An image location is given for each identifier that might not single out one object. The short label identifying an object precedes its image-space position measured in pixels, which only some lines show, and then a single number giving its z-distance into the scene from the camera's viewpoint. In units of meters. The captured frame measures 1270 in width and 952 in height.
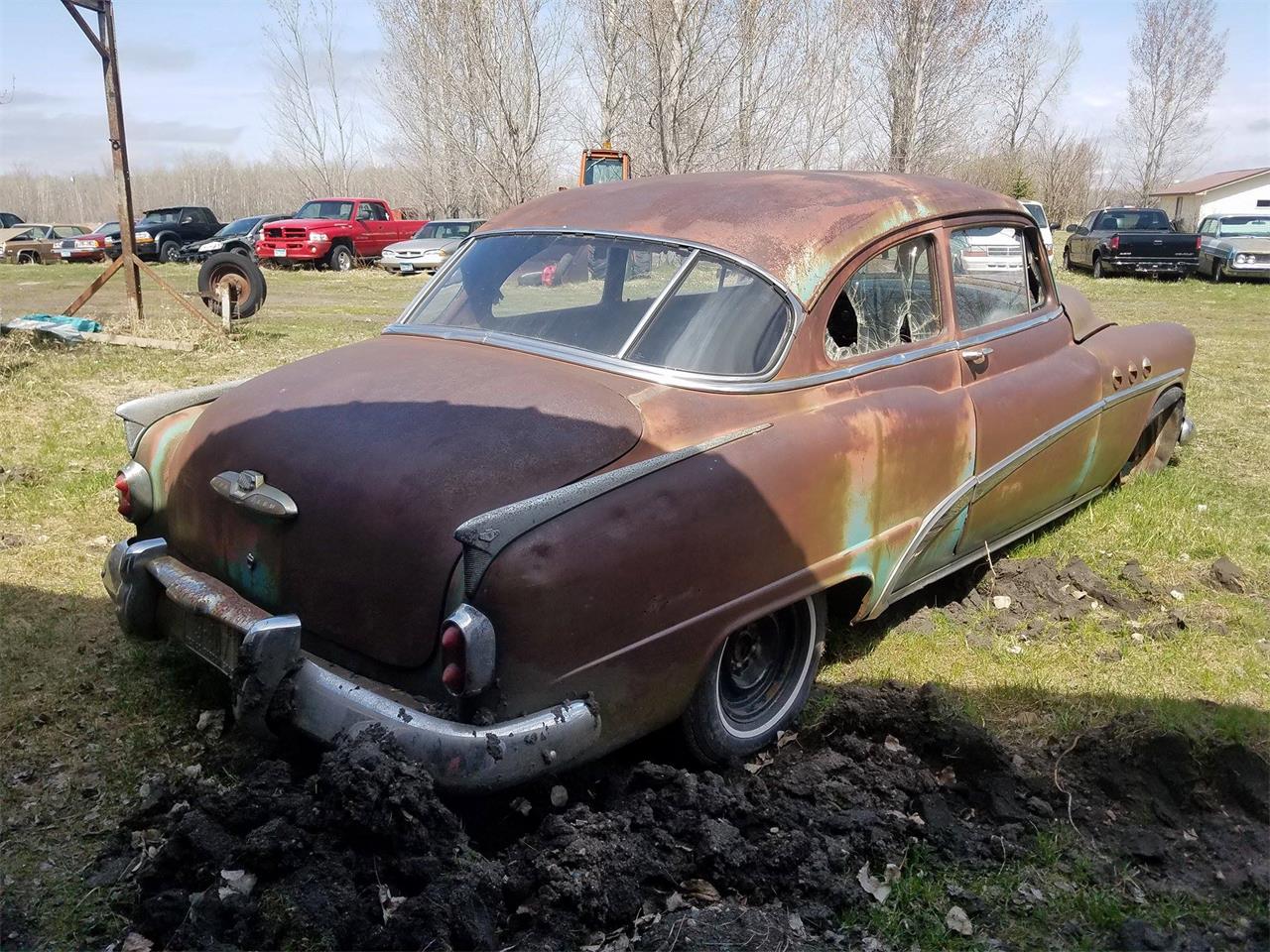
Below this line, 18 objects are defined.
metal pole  10.49
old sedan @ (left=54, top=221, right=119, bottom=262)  26.31
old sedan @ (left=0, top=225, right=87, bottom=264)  26.47
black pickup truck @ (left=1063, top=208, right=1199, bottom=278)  20.69
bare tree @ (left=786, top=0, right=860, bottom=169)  24.11
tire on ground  12.10
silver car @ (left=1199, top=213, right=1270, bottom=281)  20.21
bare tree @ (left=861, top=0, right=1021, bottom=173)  24.19
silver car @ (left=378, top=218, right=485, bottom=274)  23.19
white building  44.91
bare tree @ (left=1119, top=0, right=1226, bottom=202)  39.25
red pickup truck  23.64
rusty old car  2.57
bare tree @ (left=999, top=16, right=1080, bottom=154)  35.59
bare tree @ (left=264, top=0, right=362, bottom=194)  43.00
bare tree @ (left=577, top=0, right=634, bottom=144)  21.86
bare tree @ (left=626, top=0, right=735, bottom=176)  20.47
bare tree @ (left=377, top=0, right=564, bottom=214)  26.78
